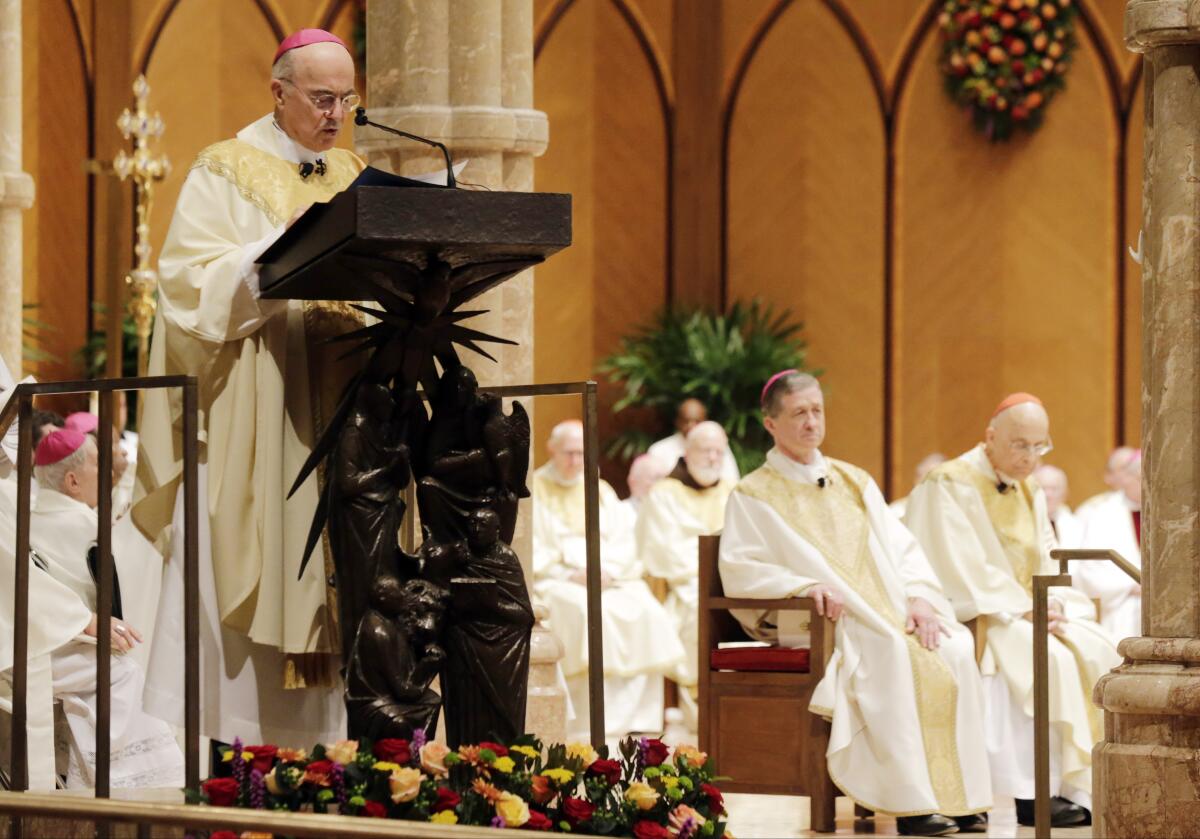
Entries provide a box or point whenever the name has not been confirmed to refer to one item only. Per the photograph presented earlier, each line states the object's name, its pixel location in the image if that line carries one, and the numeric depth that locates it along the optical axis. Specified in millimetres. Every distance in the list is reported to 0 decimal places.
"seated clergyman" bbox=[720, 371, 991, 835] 14370
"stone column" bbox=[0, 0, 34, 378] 16990
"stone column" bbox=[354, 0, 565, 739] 12347
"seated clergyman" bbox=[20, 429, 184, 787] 11683
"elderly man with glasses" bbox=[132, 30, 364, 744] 8659
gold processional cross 22201
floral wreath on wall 25874
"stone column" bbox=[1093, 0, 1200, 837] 10936
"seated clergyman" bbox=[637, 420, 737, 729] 21529
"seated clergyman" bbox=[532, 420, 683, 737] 20106
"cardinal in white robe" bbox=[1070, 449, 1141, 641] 21051
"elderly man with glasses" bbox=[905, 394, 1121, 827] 15288
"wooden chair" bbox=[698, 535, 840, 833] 14460
